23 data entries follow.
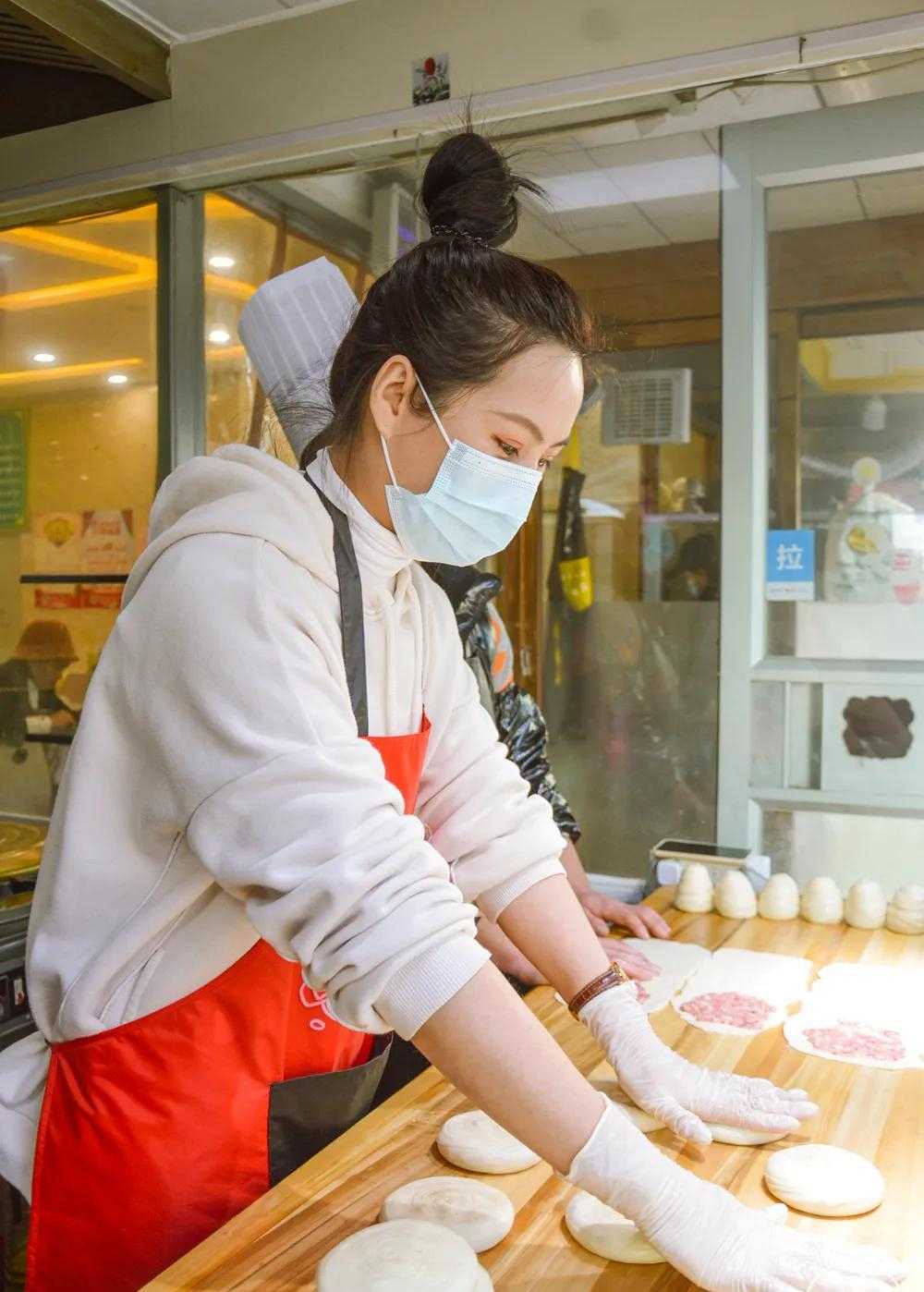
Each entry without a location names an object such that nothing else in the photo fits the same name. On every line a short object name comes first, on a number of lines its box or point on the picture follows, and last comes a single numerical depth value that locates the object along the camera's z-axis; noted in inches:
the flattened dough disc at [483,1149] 47.0
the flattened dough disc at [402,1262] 37.1
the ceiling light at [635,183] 99.2
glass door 93.2
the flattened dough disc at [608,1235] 41.3
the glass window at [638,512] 102.7
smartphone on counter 90.6
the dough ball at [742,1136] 49.8
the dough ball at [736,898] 85.4
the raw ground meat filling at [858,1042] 59.5
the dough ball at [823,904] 83.1
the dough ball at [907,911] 80.4
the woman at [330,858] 38.2
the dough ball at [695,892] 86.4
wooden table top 40.5
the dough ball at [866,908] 81.5
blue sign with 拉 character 96.0
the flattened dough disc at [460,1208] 42.2
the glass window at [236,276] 110.7
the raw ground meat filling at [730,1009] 64.3
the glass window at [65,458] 112.3
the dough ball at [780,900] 84.5
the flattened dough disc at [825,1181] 44.1
